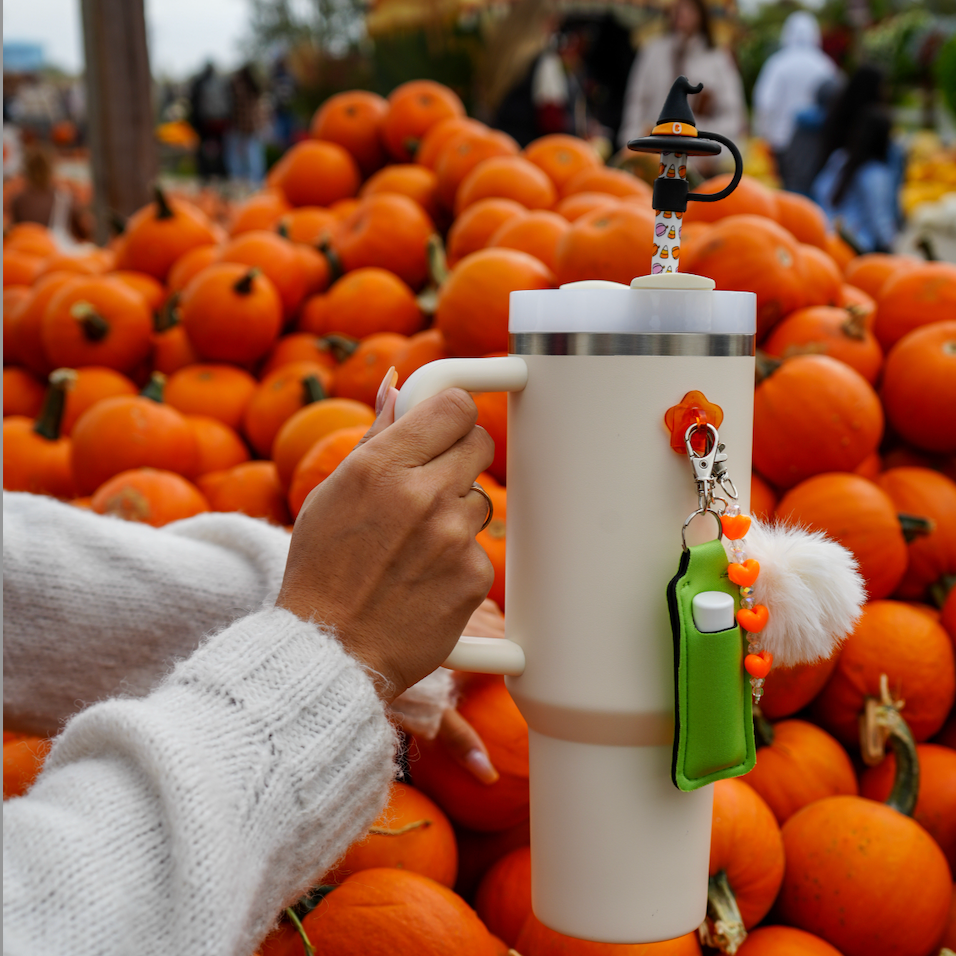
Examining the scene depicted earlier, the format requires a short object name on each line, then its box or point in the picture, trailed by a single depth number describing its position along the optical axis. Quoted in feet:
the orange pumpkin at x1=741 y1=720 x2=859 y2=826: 3.41
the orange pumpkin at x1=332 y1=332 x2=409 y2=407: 4.79
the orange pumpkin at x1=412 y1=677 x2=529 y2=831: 3.13
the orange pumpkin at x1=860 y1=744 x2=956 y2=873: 3.46
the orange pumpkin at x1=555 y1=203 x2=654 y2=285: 4.16
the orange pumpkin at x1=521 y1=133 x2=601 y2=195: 6.67
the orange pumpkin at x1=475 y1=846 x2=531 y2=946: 2.93
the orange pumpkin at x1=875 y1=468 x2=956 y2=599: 3.99
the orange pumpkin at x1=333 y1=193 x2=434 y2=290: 6.03
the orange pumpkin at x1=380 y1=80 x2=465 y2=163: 7.52
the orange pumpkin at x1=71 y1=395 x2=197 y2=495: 4.78
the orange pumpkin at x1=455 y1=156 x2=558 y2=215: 5.81
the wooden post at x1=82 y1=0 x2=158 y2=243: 9.48
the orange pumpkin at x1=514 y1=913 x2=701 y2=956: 2.53
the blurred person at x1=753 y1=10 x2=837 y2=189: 21.13
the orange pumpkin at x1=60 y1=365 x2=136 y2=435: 5.67
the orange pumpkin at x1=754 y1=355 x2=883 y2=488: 3.82
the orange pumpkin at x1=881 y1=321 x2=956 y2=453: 4.07
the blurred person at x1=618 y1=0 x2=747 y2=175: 16.30
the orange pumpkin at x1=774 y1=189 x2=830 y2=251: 5.49
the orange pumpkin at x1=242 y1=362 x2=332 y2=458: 5.06
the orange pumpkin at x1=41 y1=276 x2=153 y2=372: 5.84
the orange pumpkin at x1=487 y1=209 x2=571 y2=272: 4.76
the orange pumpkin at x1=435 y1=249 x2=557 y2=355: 4.17
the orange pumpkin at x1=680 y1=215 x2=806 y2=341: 4.19
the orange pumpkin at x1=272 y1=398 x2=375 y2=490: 4.20
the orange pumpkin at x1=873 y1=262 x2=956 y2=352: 4.56
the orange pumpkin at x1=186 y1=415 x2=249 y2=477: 5.16
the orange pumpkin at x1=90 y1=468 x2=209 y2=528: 4.33
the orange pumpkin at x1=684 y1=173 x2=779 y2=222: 4.99
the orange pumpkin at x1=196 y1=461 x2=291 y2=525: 4.50
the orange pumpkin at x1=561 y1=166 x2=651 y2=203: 5.89
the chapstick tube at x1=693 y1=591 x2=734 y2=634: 1.79
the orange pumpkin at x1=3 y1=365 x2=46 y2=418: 6.13
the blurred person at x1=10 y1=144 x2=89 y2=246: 18.14
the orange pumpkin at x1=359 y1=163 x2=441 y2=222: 6.72
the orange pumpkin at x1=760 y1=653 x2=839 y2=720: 3.46
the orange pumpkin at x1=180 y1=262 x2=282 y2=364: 5.49
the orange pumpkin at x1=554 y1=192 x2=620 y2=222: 5.38
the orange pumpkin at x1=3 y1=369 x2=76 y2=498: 5.36
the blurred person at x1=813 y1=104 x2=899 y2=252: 17.11
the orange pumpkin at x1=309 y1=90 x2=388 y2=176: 7.91
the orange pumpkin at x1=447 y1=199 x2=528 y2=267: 5.30
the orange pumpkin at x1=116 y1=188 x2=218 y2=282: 6.95
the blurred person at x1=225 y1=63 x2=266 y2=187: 29.04
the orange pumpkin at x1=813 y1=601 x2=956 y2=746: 3.60
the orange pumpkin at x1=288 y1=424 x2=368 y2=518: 3.75
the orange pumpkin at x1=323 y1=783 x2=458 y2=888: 2.88
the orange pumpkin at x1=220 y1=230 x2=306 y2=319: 5.87
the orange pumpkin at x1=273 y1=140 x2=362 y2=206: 7.61
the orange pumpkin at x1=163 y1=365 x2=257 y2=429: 5.45
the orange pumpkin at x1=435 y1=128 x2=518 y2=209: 6.40
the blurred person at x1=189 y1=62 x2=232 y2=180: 28.78
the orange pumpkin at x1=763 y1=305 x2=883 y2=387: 4.23
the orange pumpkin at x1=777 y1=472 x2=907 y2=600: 3.65
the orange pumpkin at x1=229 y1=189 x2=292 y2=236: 7.27
